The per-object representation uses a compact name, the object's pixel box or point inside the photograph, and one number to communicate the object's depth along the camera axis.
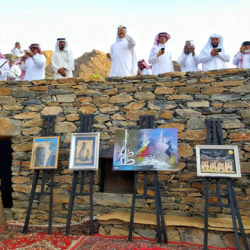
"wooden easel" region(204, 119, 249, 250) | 3.62
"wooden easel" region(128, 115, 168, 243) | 3.91
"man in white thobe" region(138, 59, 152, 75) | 7.95
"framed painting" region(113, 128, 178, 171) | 4.19
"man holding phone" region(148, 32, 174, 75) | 6.45
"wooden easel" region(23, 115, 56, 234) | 4.52
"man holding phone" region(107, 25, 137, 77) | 6.36
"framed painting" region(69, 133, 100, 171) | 4.47
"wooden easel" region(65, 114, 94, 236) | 4.31
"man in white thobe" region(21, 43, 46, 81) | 6.54
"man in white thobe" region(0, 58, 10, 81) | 7.51
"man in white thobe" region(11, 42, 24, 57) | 15.30
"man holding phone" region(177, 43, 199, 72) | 6.55
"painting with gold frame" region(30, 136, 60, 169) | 4.71
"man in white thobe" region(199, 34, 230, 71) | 5.99
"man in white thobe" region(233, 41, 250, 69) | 6.11
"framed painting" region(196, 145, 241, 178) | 3.92
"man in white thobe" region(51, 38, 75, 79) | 6.55
